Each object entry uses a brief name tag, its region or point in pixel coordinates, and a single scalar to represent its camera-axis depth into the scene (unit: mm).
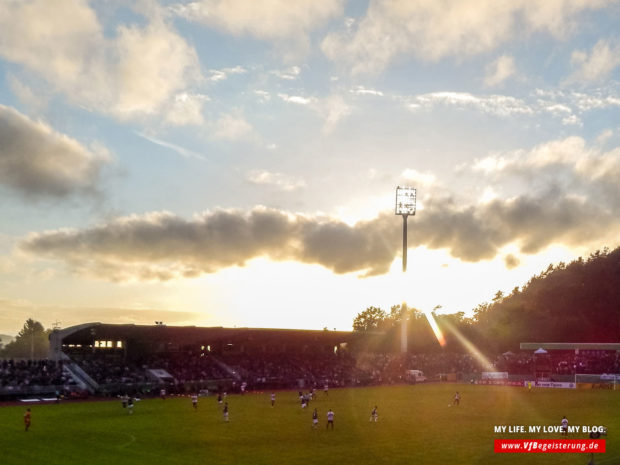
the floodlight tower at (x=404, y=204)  111562
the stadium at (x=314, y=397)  34062
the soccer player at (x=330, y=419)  42062
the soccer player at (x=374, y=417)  45156
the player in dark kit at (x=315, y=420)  42009
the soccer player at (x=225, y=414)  45375
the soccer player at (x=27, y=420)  41562
